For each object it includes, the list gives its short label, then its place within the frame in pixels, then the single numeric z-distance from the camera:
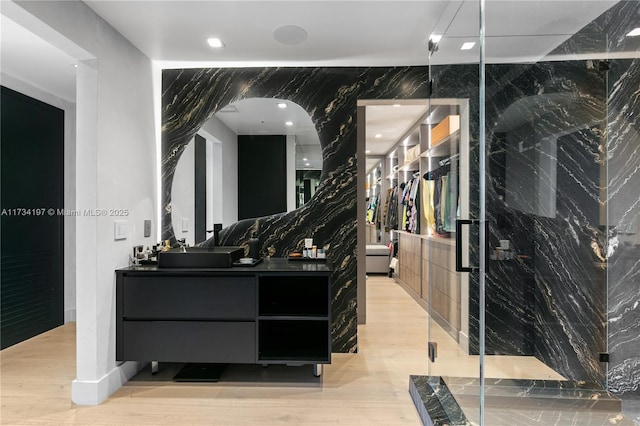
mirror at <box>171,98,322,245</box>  3.18
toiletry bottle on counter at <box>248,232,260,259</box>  3.00
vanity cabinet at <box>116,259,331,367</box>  2.56
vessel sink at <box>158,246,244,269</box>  2.64
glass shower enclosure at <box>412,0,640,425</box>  2.05
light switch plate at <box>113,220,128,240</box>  2.57
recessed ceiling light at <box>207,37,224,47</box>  2.68
